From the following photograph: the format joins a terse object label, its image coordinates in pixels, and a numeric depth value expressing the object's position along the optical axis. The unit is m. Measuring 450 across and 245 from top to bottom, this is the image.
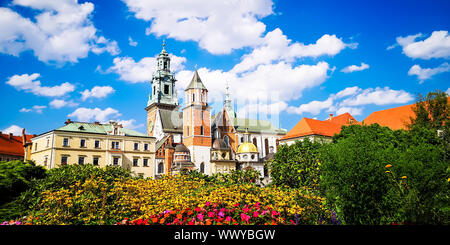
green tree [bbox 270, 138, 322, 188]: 23.50
